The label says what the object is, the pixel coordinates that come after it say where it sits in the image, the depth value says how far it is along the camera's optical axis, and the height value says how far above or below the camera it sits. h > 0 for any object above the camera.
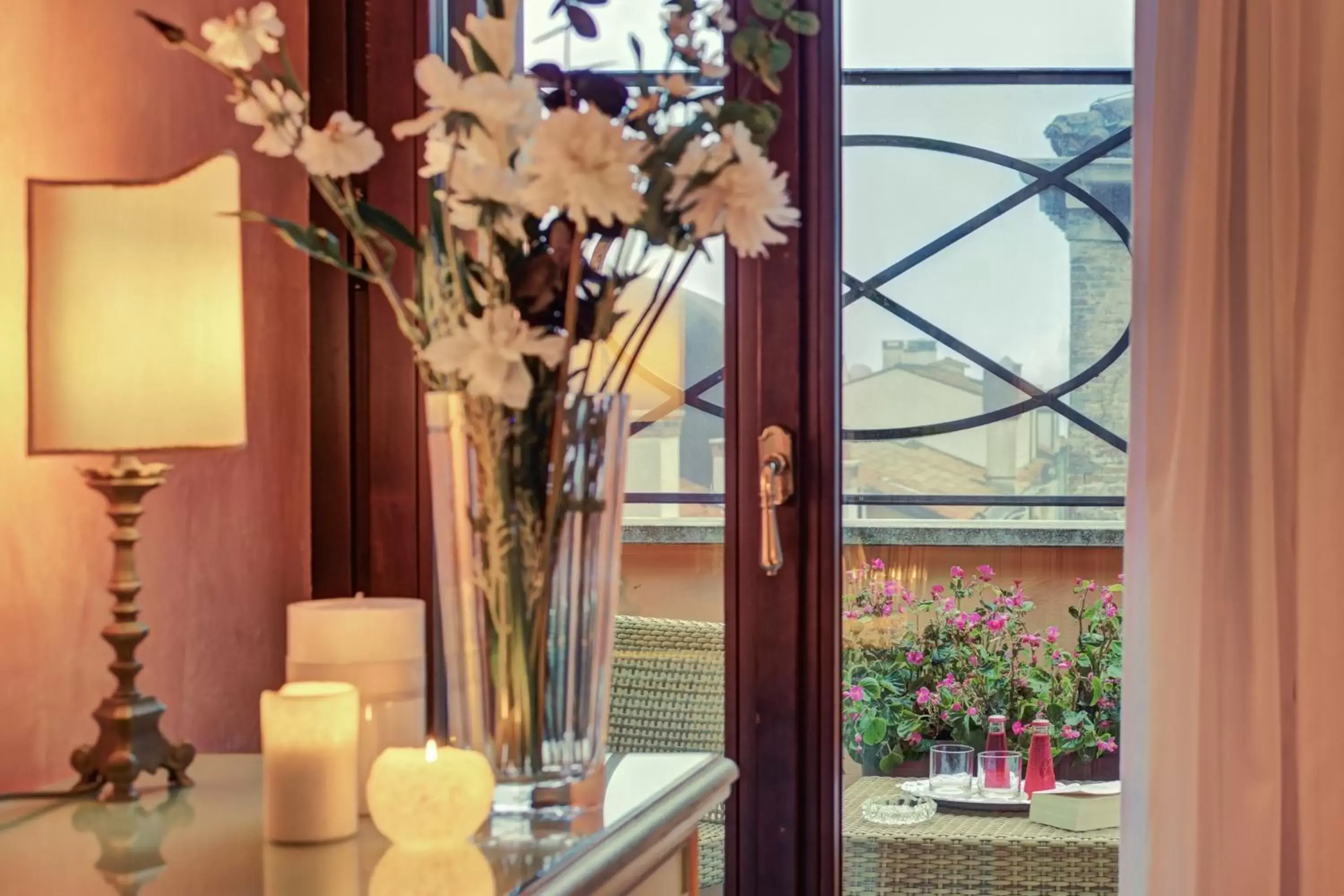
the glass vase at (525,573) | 1.29 -0.13
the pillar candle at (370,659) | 1.42 -0.23
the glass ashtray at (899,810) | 2.14 -0.57
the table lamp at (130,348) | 1.33 +0.07
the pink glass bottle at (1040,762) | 2.12 -0.49
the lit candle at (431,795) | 1.23 -0.31
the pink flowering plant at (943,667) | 2.13 -0.36
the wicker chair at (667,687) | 2.17 -0.39
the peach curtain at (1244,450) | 1.80 -0.04
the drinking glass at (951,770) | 2.14 -0.51
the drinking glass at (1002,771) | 2.13 -0.51
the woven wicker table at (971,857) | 2.10 -0.63
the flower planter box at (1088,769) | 2.10 -0.50
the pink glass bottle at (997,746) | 2.13 -0.47
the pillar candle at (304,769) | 1.28 -0.30
